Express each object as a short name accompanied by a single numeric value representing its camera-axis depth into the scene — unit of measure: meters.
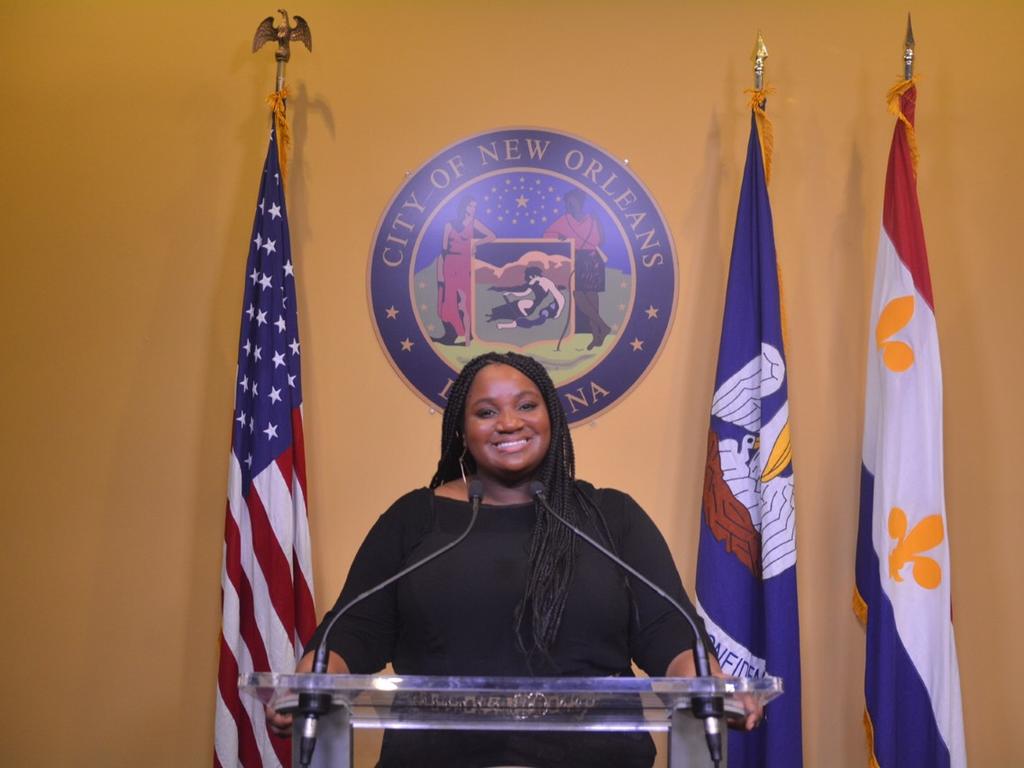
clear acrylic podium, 1.66
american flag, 3.29
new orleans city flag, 3.15
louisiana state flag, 3.25
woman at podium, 2.07
